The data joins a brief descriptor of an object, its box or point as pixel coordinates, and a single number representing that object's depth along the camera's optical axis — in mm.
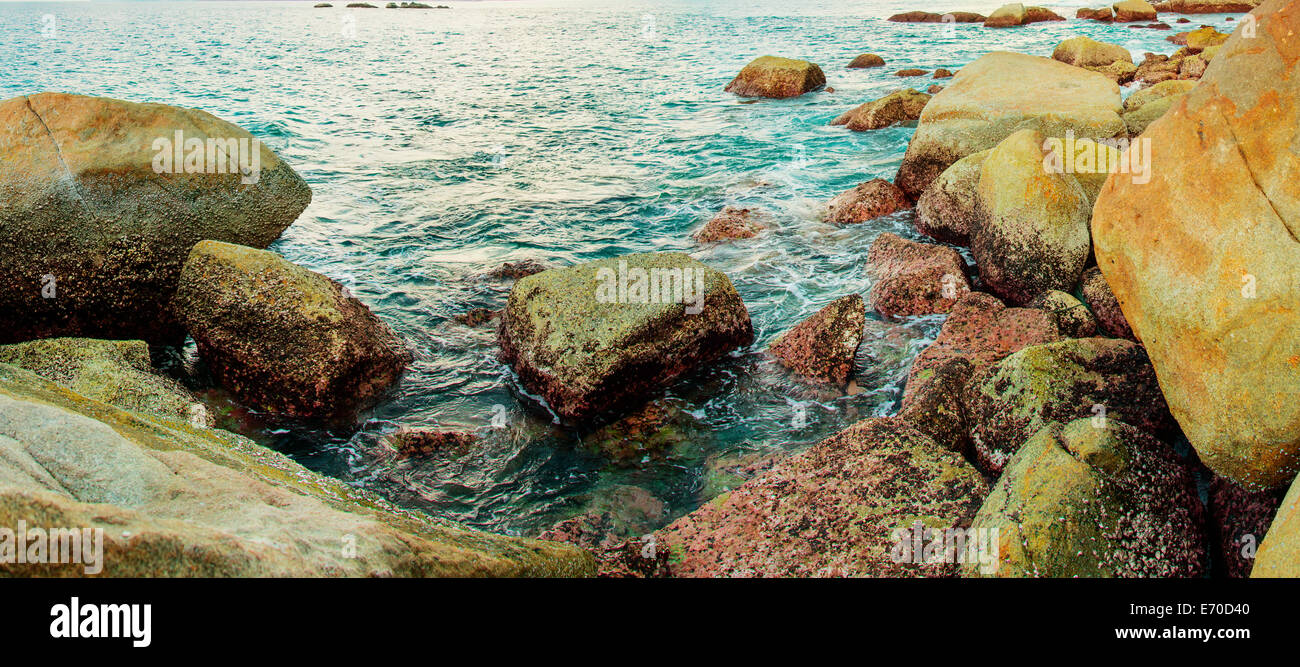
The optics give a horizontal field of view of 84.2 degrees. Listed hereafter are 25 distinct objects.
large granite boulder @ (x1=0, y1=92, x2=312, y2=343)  7422
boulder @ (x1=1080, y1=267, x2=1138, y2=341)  6568
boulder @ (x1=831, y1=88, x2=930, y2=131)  17969
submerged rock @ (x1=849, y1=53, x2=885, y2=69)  28000
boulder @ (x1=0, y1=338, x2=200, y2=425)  5762
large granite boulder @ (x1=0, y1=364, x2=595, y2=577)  2254
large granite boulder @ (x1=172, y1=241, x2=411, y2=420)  6535
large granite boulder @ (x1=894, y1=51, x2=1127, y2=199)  10266
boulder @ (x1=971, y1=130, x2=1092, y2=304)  7426
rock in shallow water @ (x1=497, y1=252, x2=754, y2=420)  6516
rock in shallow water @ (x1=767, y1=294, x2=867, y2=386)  7031
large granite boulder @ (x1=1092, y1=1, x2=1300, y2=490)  3832
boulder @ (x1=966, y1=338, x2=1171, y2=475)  5027
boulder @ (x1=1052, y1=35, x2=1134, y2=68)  23453
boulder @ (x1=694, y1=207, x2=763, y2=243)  11234
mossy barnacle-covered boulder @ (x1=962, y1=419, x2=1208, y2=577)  3664
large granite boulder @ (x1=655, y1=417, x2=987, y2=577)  4199
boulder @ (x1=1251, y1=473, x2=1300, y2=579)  2922
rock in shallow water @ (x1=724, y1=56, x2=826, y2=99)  22969
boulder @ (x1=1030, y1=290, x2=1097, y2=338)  6613
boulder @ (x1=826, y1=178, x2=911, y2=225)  11422
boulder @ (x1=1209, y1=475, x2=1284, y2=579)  3861
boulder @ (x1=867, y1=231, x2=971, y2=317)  8055
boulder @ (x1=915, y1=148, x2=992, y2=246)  9523
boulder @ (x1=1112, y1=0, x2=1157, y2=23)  38188
